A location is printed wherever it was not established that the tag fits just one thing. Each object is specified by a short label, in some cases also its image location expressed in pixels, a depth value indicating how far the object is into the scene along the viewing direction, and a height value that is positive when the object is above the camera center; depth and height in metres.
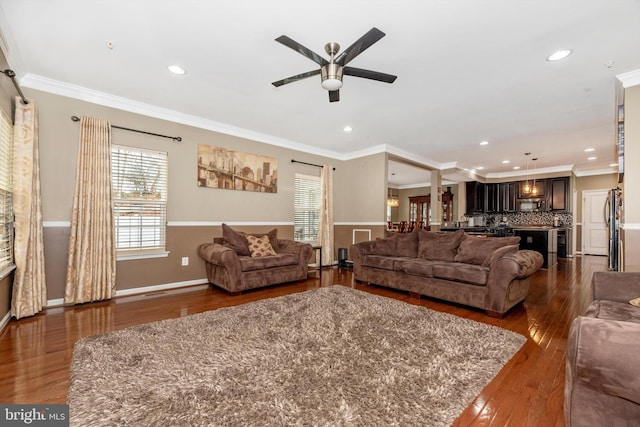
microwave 8.34 +0.41
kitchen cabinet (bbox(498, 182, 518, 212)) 8.77 +0.69
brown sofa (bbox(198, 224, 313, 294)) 3.90 -0.68
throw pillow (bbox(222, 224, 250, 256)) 4.44 -0.40
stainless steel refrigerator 4.46 -0.18
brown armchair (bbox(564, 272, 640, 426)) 1.09 -0.62
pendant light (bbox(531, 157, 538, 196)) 8.25 +0.86
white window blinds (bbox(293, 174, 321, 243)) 5.96 +0.19
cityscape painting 4.60 +0.81
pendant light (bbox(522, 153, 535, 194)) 8.09 +0.88
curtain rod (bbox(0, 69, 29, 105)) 2.51 +1.24
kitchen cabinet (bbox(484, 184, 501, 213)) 9.08 +0.65
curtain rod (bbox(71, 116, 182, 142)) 3.46 +1.17
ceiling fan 2.19 +1.29
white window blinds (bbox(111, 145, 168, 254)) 3.84 +0.24
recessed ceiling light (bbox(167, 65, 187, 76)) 2.98 +1.56
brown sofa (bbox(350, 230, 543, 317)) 3.12 -0.62
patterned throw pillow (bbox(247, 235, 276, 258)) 4.51 -0.50
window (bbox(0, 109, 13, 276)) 2.65 +0.19
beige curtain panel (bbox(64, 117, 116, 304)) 3.38 -0.11
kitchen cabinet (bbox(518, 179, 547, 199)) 8.30 +0.86
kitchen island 6.18 -0.49
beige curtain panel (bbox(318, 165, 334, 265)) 6.25 -0.07
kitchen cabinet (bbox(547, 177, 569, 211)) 7.90 +0.70
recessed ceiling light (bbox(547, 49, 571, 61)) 2.63 +1.56
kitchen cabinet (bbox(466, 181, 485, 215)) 9.09 +0.69
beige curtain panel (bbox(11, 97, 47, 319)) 2.88 -0.03
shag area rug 1.49 -1.04
